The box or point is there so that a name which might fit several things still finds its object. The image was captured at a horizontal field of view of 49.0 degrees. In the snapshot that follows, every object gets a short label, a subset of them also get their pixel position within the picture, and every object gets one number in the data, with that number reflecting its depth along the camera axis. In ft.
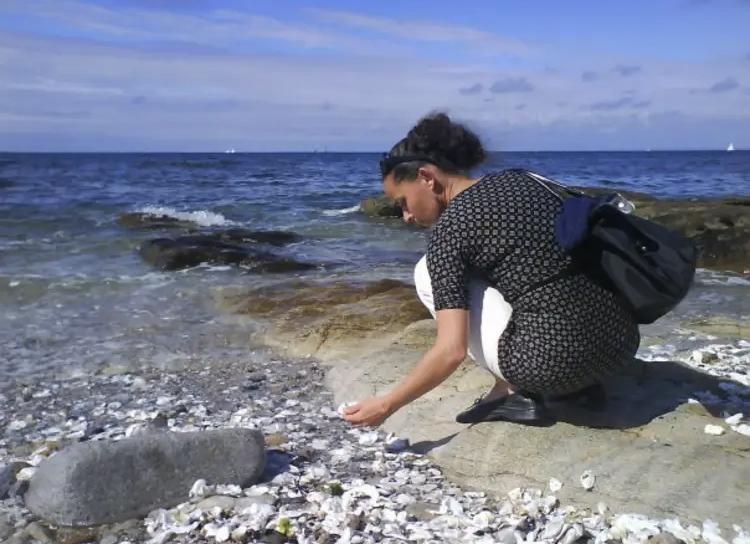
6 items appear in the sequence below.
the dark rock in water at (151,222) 67.26
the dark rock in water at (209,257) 43.14
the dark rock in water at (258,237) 57.11
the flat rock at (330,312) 24.79
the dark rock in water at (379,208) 84.43
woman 12.07
